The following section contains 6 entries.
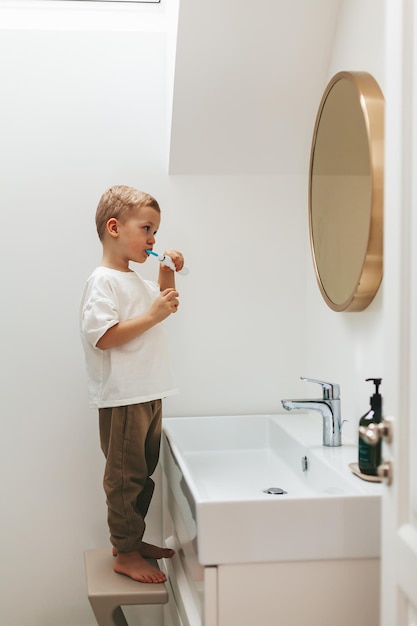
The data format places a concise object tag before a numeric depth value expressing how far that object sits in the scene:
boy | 2.08
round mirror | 1.80
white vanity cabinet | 1.53
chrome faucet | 1.95
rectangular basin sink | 1.53
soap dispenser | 1.66
